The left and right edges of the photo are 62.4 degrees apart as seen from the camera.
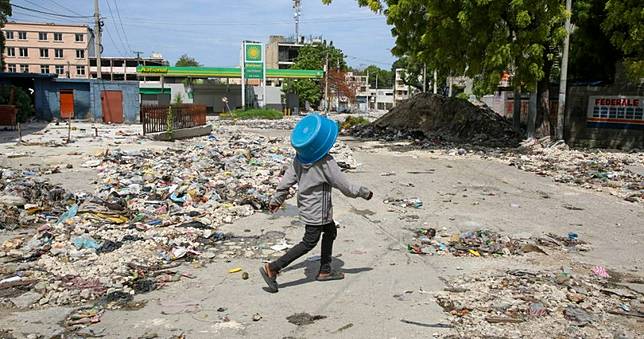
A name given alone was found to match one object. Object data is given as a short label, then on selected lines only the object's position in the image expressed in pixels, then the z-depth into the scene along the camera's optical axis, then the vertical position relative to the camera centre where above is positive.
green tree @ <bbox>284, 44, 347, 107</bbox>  66.12 +5.84
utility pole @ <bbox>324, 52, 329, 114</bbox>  66.51 +2.19
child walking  4.97 -0.76
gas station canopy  56.41 +3.28
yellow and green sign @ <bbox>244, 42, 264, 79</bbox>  48.19 +3.95
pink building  93.31 +9.22
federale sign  18.94 -0.13
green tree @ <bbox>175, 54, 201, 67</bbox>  106.51 +8.08
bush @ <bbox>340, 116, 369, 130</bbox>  32.12 -1.11
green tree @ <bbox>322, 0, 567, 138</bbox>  17.28 +2.42
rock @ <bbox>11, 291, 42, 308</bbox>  4.75 -1.81
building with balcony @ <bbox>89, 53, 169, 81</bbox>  98.06 +6.72
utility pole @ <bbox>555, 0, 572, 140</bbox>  18.00 +0.75
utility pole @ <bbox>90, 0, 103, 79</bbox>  35.91 +4.80
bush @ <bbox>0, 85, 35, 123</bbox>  30.59 -0.10
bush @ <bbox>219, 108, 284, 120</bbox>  46.91 -1.04
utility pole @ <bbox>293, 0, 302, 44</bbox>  100.06 +18.08
